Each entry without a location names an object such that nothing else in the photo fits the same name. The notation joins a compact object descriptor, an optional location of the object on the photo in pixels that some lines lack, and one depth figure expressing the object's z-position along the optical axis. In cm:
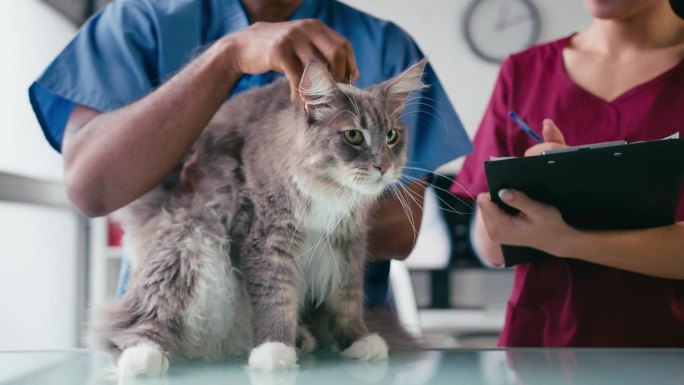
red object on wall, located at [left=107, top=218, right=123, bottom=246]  323
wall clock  370
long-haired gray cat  88
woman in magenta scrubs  128
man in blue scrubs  90
